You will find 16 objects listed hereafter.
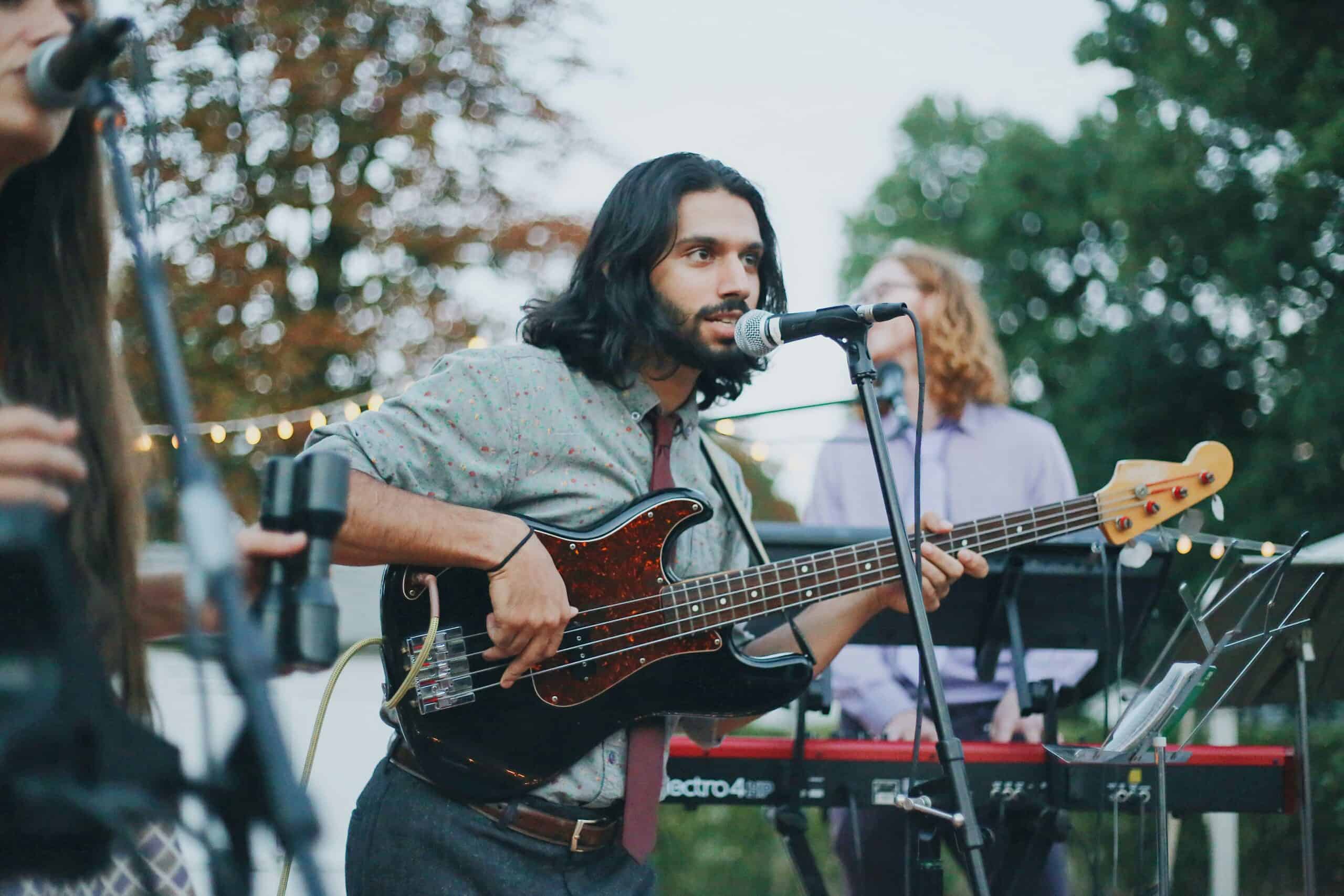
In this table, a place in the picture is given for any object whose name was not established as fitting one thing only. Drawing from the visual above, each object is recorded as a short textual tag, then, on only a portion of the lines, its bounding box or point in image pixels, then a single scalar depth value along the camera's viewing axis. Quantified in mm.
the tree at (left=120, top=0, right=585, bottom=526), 10594
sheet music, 2527
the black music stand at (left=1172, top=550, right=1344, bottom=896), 2906
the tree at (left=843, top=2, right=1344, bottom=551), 9195
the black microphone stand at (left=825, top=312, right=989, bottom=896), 2131
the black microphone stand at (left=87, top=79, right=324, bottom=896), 1114
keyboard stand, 3258
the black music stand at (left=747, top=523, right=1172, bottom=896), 3275
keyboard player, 3783
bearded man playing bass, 2400
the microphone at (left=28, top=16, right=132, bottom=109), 1238
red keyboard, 3271
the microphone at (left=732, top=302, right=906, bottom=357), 2414
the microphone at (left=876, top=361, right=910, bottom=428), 3678
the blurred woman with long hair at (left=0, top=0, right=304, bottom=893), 1405
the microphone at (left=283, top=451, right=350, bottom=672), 1244
